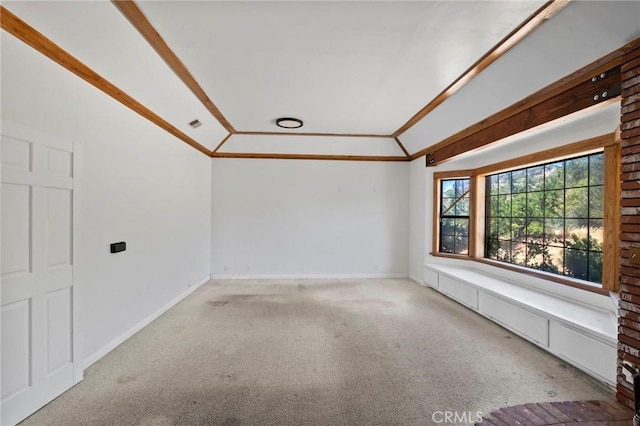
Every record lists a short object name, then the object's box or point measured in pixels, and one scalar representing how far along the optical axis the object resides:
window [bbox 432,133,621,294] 2.77
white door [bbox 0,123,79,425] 1.72
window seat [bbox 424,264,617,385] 2.19
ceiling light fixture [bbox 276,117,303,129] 4.29
